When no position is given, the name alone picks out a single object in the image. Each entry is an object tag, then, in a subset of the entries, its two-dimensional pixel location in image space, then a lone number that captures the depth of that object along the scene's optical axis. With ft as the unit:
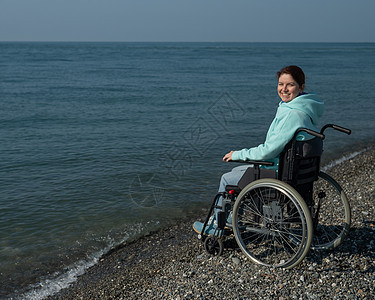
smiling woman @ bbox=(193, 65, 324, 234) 11.78
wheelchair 12.01
